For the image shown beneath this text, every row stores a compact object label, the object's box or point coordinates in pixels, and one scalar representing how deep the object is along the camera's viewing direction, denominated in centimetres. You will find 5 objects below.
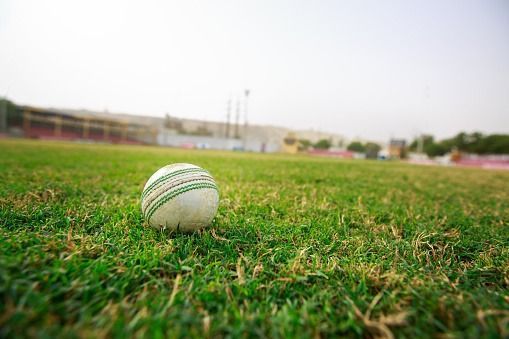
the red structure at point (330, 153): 5699
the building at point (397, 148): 5791
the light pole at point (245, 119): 4888
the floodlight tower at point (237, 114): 6269
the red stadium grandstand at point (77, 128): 5128
